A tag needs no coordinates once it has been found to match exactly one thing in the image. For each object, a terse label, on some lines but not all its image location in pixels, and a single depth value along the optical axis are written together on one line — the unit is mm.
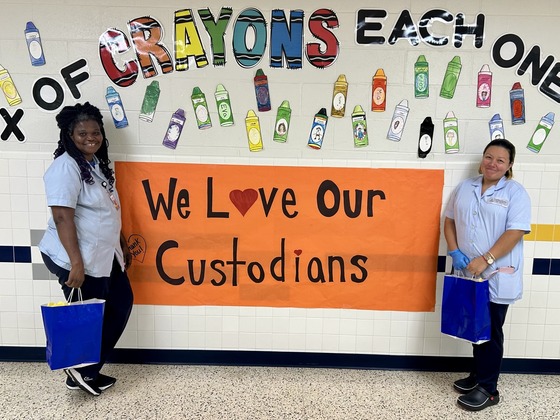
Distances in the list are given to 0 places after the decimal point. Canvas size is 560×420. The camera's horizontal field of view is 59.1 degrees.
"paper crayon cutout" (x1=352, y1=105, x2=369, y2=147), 2836
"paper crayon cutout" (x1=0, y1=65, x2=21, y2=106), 2803
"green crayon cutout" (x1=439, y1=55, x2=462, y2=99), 2787
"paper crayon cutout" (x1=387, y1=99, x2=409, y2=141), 2826
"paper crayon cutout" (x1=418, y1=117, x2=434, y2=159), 2842
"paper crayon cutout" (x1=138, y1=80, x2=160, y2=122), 2823
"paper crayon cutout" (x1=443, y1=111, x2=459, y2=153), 2832
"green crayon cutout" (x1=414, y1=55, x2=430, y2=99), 2787
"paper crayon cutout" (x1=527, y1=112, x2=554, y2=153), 2822
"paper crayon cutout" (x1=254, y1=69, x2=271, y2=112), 2805
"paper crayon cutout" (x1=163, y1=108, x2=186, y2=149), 2842
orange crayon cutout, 2799
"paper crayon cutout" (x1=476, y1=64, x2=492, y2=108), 2791
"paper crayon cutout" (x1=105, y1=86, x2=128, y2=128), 2824
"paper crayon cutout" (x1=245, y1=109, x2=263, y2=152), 2844
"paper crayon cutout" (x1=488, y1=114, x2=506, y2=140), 2828
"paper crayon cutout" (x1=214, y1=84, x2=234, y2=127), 2820
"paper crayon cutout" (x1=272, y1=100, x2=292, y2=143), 2834
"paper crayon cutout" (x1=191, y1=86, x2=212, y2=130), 2824
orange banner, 2910
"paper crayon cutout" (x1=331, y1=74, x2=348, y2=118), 2805
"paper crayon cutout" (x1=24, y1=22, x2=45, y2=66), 2766
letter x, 2844
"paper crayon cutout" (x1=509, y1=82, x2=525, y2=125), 2801
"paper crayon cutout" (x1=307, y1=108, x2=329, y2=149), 2836
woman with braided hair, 2453
